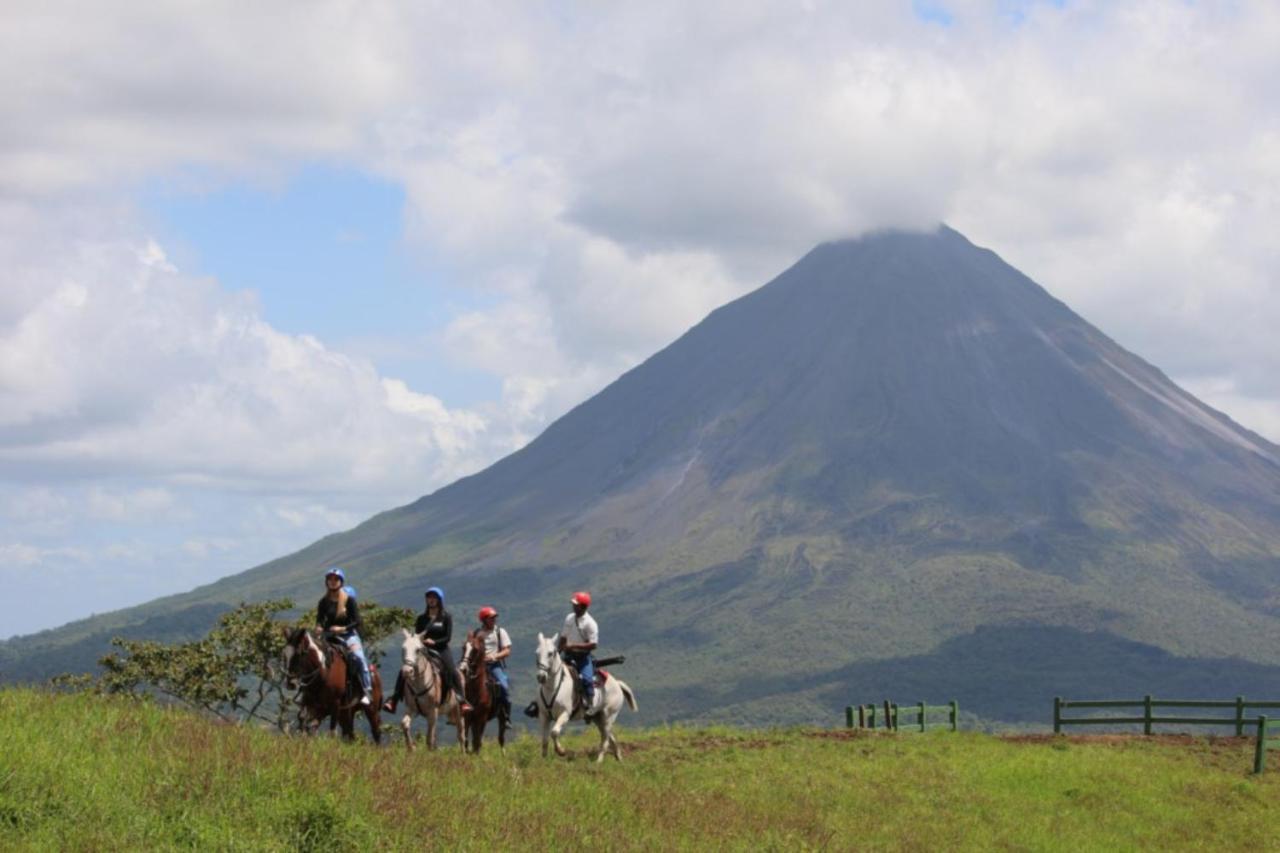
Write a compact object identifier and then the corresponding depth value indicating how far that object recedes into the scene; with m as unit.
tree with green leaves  53.16
